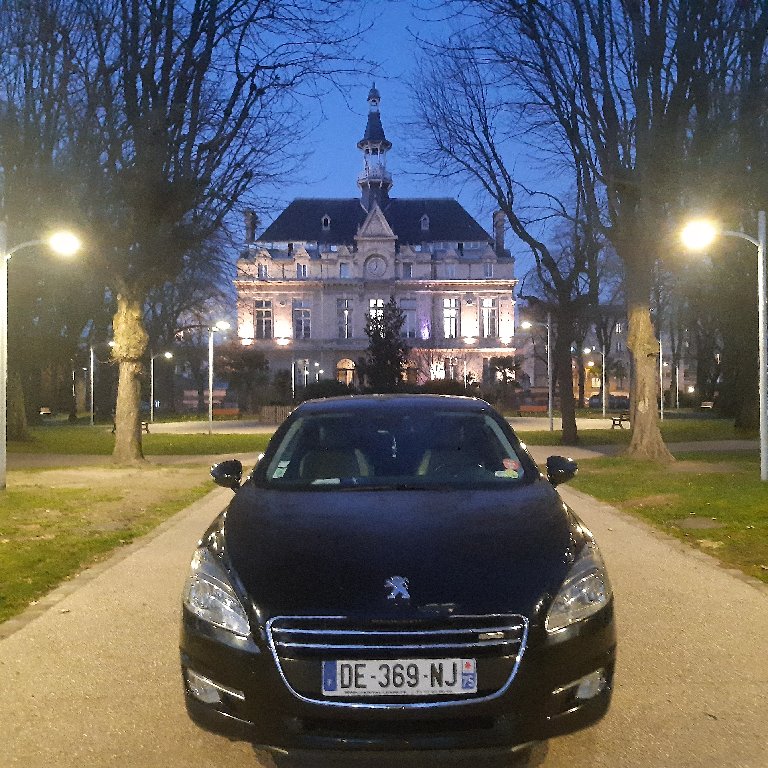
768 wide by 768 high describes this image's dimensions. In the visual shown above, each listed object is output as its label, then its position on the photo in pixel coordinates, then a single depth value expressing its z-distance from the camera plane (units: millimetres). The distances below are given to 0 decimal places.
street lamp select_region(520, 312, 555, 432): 38562
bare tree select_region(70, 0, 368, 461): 19656
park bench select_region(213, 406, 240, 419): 59444
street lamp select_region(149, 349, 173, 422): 53466
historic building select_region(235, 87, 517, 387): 97562
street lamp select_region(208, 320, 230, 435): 44594
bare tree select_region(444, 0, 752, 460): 18562
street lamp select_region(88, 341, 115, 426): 49094
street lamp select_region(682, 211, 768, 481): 15838
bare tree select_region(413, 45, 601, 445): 24078
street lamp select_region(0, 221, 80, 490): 15125
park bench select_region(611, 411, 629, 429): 40272
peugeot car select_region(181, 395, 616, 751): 3510
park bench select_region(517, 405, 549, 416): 62594
